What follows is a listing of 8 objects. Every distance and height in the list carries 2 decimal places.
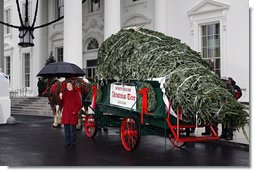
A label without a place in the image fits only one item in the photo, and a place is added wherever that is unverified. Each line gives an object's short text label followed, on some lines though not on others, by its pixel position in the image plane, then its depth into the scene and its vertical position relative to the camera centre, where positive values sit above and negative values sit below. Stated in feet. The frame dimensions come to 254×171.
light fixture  67.97 +8.85
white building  58.49 +10.25
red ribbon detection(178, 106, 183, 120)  25.05 -1.74
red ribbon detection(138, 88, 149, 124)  26.73 -0.96
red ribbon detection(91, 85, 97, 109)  33.91 -0.97
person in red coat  30.48 -1.90
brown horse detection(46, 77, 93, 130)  38.83 -0.72
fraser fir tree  24.44 +1.08
